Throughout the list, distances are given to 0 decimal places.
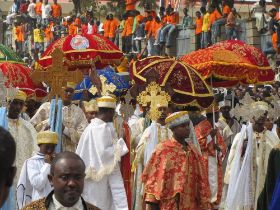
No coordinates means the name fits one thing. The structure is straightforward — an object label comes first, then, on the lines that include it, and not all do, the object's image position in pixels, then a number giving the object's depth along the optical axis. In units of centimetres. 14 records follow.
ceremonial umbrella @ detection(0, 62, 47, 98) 1600
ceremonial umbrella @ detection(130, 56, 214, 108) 1467
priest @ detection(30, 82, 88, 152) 1221
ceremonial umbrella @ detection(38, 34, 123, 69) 1675
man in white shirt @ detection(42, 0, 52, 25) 4053
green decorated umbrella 1705
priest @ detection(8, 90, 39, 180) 1128
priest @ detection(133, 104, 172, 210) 1239
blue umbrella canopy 1669
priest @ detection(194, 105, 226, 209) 1397
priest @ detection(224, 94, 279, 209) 1351
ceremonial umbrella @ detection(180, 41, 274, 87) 1689
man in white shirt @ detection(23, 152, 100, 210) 560
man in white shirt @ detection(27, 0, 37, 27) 4184
